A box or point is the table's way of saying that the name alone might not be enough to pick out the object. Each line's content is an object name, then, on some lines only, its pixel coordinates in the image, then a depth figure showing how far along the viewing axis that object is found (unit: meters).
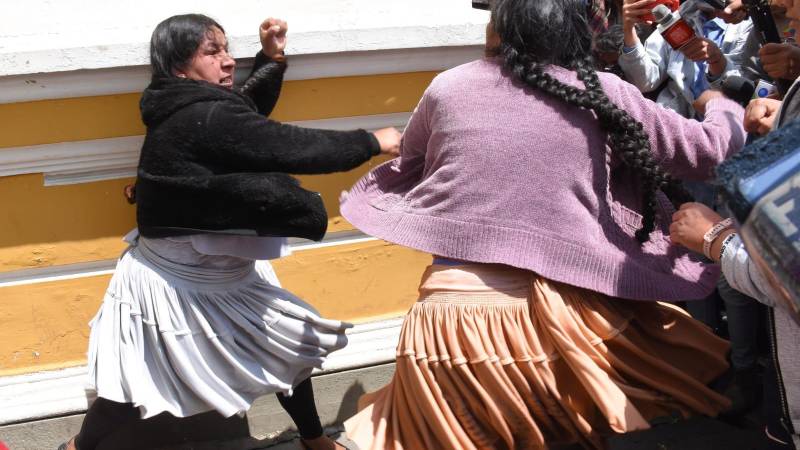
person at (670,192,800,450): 2.17
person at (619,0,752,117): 3.41
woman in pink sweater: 2.45
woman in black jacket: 2.81
